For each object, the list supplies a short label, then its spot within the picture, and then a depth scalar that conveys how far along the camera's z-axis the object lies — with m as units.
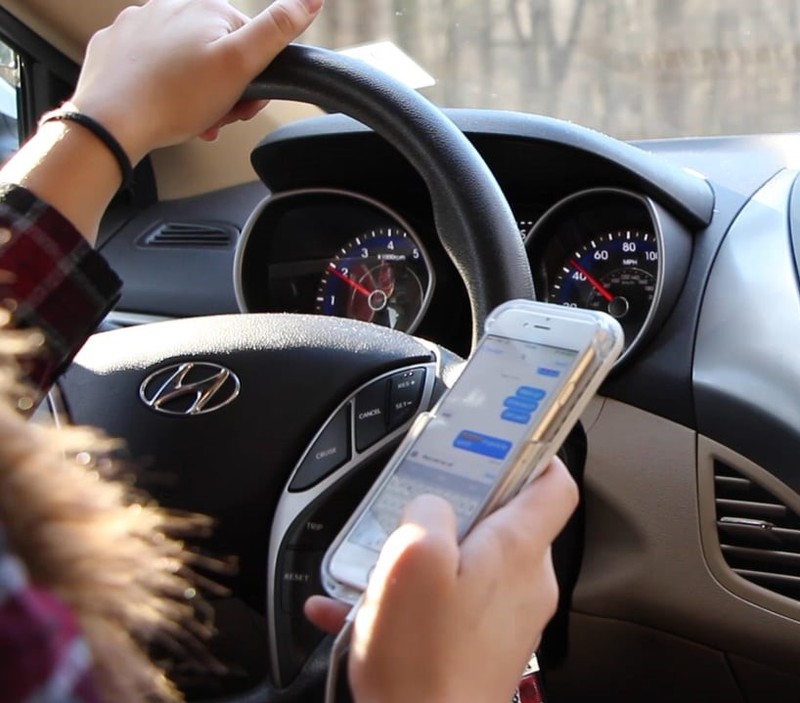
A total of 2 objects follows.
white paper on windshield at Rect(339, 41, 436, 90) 1.54
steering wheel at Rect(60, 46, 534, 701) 0.93
